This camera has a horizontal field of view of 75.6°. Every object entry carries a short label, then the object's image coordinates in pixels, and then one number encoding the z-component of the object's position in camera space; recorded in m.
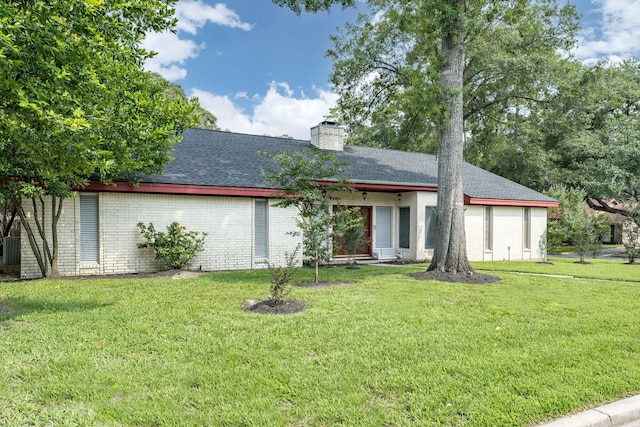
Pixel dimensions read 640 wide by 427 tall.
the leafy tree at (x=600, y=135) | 22.47
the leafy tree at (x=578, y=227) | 15.48
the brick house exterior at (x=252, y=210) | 10.36
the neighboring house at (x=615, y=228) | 35.44
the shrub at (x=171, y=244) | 10.33
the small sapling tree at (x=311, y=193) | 8.55
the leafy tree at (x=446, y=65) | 10.49
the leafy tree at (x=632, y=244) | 15.30
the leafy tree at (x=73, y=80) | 4.31
